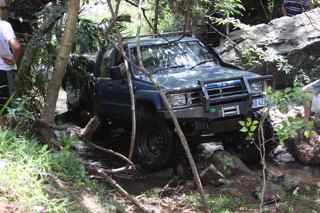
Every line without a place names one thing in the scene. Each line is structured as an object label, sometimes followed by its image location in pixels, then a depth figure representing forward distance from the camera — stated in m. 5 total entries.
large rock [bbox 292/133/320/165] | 7.97
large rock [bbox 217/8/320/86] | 11.08
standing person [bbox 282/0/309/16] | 12.88
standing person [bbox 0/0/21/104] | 6.60
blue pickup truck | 7.32
